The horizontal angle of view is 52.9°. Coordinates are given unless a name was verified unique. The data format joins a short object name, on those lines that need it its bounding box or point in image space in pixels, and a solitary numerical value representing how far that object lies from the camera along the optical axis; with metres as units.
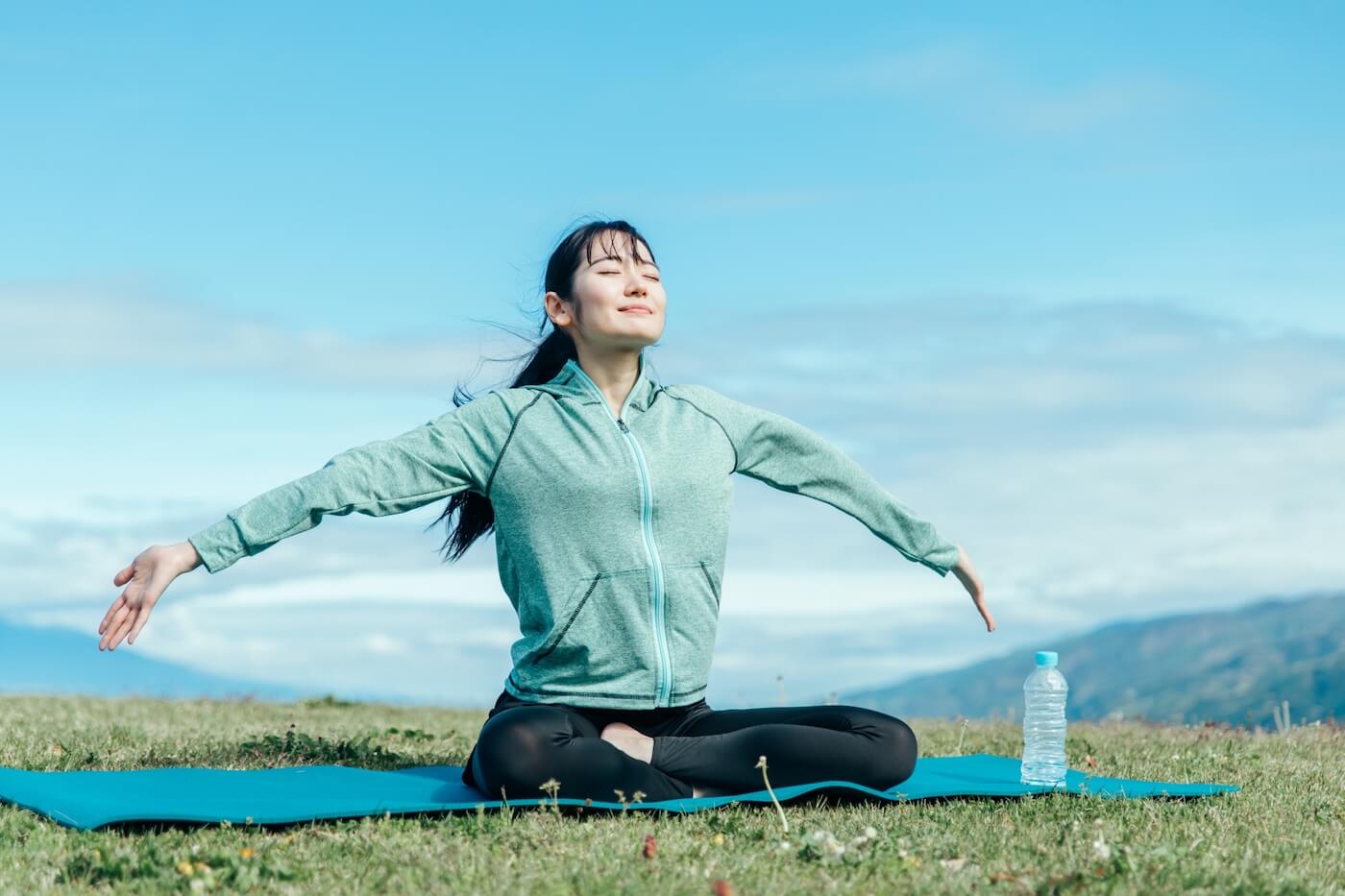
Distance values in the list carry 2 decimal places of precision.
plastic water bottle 6.84
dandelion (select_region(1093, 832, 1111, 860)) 4.60
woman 6.07
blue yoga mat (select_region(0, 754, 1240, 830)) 5.59
